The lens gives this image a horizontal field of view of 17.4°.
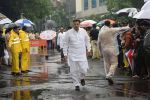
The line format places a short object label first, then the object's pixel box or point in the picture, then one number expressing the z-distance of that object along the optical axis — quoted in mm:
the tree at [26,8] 44250
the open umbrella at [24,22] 31027
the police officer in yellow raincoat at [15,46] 17266
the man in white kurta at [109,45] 13656
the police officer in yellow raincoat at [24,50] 17648
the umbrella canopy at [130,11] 23297
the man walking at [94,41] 25064
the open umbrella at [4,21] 22938
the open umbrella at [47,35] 22781
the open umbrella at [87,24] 28992
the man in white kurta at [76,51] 12812
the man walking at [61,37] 24947
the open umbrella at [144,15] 13166
